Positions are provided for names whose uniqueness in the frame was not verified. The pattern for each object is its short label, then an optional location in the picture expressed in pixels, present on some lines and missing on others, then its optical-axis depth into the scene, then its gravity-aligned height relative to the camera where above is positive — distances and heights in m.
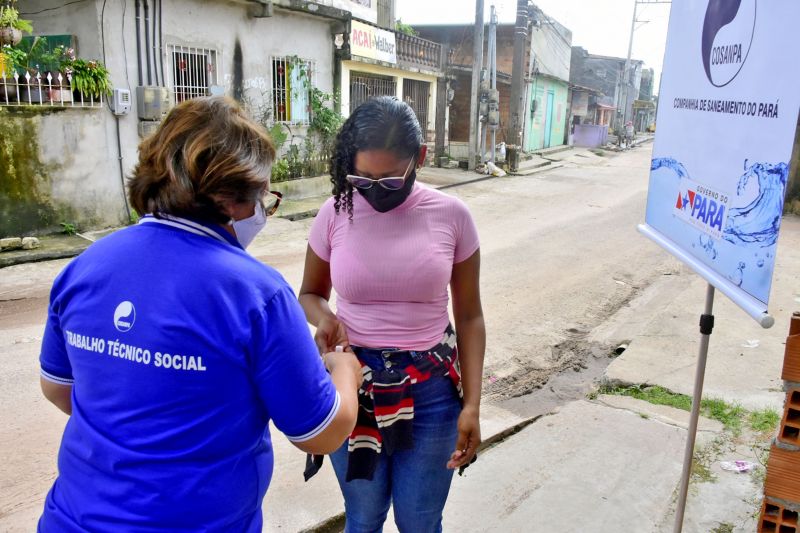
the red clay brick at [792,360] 2.04 -0.75
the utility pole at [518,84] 18.70 +0.91
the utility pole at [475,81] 16.89 +0.89
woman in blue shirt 1.20 -0.46
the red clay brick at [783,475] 2.12 -1.16
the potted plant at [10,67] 7.63 +0.39
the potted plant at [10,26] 7.49 +0.88
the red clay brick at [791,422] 2.09 -0.96
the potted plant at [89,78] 8.47 +0.33
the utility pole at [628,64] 36.97 +3.04
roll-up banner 1.65 -0.05
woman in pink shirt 1.90 -0.63
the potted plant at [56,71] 8.24 +0.40
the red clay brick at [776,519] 2.15 -1.32
